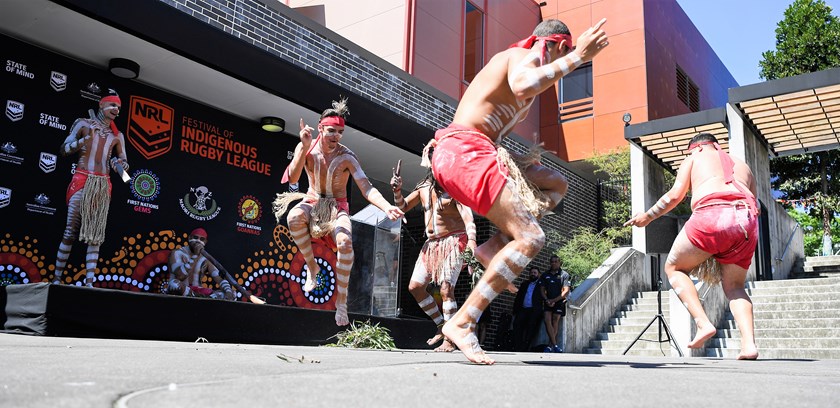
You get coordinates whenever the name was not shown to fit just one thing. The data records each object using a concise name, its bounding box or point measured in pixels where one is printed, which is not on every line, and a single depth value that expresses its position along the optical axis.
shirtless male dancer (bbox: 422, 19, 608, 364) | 3.43
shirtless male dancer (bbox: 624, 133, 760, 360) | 5.56
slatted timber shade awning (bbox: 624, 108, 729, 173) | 14.77
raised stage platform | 5.66
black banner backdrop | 7.99
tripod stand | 9.13
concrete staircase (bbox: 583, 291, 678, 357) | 11.31
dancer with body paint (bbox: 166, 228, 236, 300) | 9.23
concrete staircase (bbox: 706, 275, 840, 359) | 9.60
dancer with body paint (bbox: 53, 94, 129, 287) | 7.68
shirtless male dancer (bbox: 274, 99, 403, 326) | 6.42
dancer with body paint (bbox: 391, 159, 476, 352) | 6.96
